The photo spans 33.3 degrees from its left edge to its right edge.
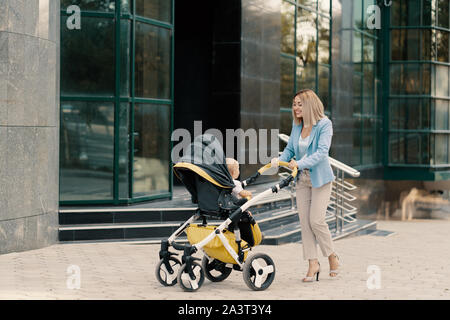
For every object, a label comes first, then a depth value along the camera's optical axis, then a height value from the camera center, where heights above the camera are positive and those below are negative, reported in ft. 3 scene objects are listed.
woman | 23.84 -0.73
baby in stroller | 23.05 -1.13
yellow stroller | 22.30 -2.42
